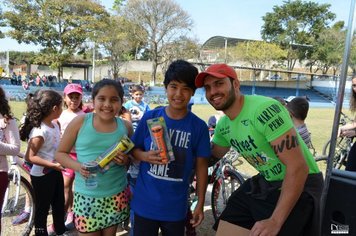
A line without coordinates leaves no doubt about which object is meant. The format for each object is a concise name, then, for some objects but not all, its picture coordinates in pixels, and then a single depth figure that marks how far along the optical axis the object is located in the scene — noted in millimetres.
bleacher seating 21503
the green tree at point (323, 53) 47469
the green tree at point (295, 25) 52531
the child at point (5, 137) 2645
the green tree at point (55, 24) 28781
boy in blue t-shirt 2119
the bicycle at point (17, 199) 3361
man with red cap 1712
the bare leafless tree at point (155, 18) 36438
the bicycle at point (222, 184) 4047
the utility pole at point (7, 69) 38325
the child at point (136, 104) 5897
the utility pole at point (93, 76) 38294
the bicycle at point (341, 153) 6129
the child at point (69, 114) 3707
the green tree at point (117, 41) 33938
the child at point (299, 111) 4254
